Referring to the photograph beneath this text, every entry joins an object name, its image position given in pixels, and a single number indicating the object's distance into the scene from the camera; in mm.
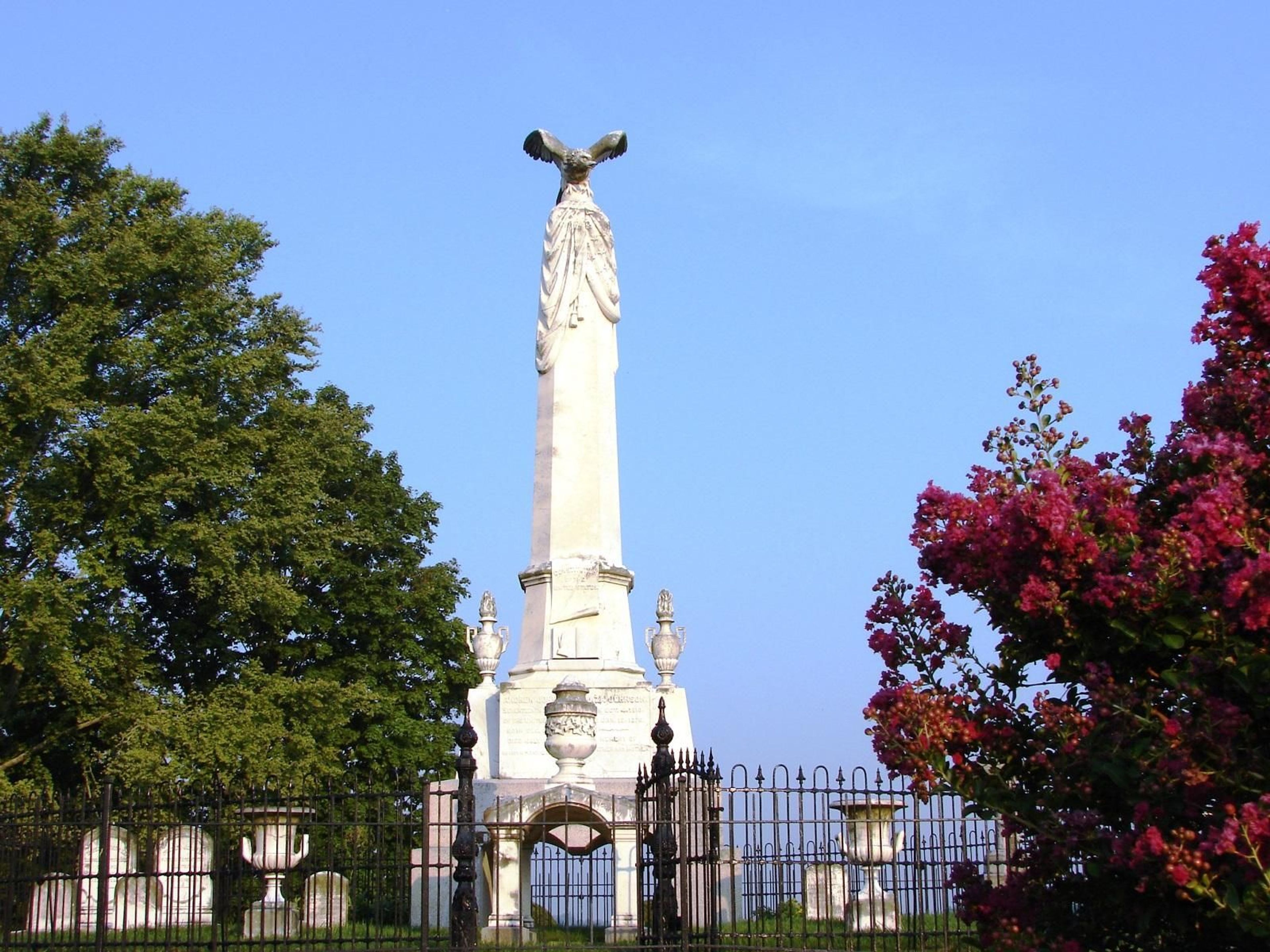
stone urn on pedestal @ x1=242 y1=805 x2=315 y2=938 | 12391
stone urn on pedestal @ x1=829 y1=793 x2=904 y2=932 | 12391
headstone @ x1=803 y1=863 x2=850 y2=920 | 14984
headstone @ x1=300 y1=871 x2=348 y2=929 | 12391
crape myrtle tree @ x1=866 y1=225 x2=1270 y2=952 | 6352
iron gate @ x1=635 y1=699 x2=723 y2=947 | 11875
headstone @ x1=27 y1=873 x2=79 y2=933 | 12797
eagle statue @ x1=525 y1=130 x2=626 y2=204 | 22328
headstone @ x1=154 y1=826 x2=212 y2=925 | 12586
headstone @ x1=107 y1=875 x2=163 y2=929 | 12750
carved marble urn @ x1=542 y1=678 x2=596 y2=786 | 16359
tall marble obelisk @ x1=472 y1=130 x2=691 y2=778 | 19359
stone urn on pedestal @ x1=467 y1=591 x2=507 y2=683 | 20703
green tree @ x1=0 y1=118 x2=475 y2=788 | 25141
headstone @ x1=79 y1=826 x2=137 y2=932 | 12508
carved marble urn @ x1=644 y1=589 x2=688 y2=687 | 20641
